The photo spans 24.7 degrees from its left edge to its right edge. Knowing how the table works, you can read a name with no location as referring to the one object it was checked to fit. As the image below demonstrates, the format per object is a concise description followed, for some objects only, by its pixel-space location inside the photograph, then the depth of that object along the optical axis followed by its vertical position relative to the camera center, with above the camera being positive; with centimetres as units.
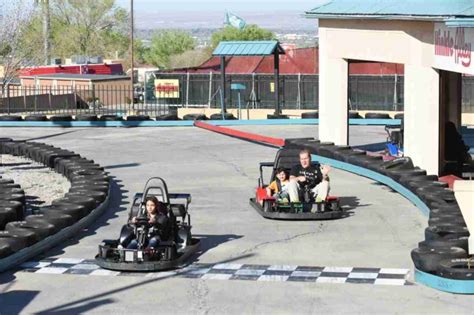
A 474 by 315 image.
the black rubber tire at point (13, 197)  1594 -158
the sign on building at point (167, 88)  4325 +3
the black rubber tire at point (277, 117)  3228 -86
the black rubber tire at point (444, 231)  1198 -161
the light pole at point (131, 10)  5968 +448
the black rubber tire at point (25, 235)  1246 -168
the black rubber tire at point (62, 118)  3209 -84
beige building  1692 +59
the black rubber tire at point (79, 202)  1501 -157
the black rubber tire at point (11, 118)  3278 -84
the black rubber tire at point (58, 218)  1372 -164
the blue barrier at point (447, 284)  1037 -191
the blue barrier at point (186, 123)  3172 -100
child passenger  1523 -142
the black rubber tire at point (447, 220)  1255 -157
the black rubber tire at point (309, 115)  3253 -83
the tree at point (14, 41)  5356 +262
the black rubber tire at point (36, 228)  1303 -168
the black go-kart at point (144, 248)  1173 -177
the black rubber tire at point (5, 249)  1184 -175
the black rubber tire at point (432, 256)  1067 -168
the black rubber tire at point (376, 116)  3228 -86
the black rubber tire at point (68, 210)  1432 -161
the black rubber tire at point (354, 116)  3231 -86
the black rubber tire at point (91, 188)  1662 -152
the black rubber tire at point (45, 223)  1337 -166
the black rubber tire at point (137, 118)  3224 -86
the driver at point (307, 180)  1507 -130
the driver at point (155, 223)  1204 -151
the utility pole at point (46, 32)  6788 +379
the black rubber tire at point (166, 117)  3225 -84
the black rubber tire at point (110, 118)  3231 -86
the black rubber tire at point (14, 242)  1216 -171
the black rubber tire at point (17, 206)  1502 -162
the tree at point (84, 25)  9744 +596
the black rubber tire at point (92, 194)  1591 -154
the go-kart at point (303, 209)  1498 -169
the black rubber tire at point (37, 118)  3250 -84
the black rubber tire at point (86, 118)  3216 -84
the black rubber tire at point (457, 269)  1035 -175
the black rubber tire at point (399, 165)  1848 -133
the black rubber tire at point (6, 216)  1452 -170
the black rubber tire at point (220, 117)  3238 -85
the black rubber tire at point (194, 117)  3253 -86
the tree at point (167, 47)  11825 +458
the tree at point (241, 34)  10262 +521
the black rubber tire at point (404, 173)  1748 -141
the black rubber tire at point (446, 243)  1121 -164
